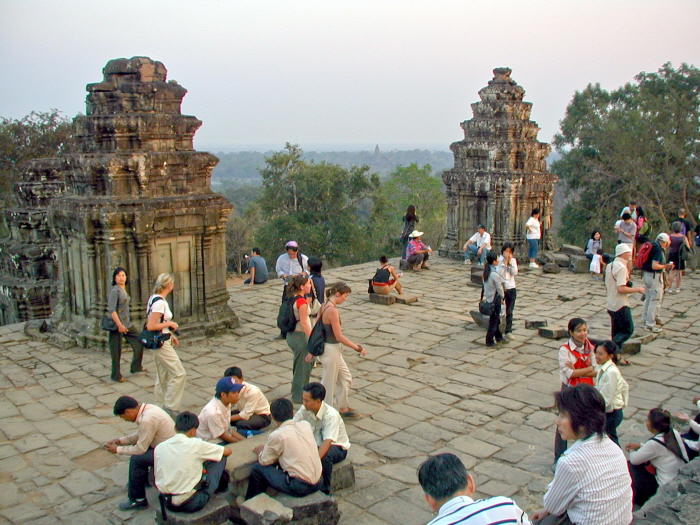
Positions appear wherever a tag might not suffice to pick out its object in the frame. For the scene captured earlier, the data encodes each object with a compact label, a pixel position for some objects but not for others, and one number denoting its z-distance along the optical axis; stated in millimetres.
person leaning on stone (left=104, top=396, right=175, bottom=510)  5125
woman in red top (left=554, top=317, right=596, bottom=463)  5680
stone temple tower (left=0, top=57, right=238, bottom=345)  9219
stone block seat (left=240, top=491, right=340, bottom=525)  4582
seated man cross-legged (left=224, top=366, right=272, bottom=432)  6059
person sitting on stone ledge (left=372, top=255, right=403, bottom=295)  12047
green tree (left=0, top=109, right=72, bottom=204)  24078
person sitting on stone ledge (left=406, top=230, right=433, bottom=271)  15109
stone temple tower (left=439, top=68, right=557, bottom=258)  15398
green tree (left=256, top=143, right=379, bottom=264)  29125
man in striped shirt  2875
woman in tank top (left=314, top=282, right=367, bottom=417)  6477
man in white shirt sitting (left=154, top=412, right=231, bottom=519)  4637
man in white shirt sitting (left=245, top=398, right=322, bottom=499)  4816
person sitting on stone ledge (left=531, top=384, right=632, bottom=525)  3588
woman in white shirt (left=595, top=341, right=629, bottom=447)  5410
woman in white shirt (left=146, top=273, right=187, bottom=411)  6930
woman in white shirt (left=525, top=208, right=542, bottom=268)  14797
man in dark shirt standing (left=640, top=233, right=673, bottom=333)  9555
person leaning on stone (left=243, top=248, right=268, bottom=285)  13547
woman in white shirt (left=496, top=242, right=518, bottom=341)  9180
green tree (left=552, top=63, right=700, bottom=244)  22656
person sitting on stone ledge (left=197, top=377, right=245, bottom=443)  5594
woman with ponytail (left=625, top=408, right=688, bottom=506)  4824
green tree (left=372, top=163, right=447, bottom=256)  37094
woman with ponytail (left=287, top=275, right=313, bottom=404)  6930
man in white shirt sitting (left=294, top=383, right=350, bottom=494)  5195
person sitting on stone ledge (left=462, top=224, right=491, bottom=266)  14711
